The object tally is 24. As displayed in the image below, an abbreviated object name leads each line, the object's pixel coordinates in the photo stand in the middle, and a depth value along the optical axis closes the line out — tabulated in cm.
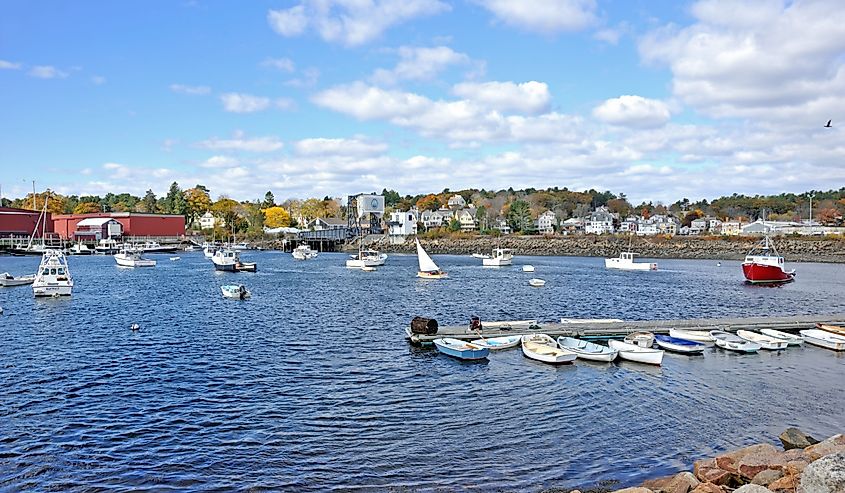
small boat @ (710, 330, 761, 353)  2798
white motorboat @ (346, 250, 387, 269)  8538
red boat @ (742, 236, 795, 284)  6481
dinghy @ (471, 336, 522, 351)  2769
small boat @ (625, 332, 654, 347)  2750
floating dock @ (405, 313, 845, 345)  2988
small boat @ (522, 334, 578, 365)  2538
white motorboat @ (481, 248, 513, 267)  9281
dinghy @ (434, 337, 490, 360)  2611
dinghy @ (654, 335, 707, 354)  2752
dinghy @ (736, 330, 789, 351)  2848
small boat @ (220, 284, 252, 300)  5007
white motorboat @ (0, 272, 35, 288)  5847
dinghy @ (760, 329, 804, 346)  2950
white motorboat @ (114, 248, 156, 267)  8894
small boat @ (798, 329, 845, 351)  2859
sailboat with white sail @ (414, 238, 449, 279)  7016
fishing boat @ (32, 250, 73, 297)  4856
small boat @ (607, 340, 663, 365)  2550
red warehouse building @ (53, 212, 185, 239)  14500
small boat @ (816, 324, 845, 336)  3023
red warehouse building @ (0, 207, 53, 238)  13112
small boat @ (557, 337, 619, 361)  2580
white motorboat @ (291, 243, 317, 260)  11262
